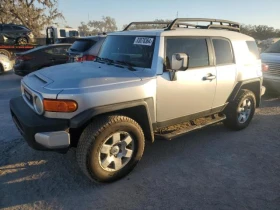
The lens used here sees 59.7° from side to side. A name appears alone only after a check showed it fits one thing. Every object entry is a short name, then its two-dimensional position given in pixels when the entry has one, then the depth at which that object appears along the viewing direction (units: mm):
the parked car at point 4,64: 11117
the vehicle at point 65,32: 25031
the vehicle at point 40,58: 9234
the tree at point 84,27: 77925
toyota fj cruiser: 2742
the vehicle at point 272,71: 6926
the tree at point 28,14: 31612
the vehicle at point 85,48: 7426
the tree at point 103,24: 81000
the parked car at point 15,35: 18031
